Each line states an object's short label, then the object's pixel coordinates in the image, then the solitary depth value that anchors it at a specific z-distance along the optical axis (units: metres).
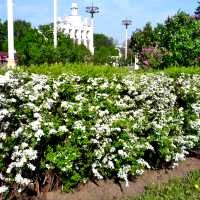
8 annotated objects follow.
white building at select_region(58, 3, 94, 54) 100.75
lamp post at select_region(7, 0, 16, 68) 18.73
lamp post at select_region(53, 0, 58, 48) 26.78
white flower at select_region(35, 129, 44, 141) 4.91
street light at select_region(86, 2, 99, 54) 54.38
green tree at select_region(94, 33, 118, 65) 119.50
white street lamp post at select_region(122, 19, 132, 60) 66.19
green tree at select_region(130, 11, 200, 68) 14.77
